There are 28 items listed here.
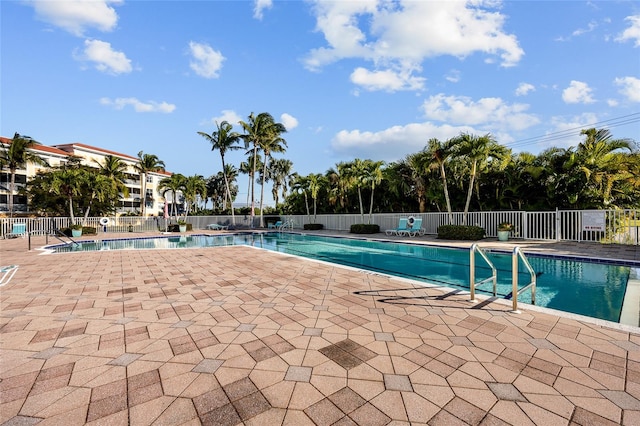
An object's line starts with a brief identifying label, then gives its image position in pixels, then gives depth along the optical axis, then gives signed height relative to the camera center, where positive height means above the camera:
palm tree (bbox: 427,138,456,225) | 12.74 +2.61
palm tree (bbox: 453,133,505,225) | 11.77 +2.57
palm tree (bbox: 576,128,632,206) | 10.77 +1.61
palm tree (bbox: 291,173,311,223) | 24.00 +2.08
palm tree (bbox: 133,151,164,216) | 36.41 +6.21
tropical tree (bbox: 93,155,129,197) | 32.12 +4.64
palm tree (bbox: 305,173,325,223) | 23.47 +2.24
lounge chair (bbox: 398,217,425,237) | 15.64 -1.08
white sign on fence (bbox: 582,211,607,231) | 10.39 -0.48
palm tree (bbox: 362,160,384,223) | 17.72 +2.30
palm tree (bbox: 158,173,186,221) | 30.70 +3.02
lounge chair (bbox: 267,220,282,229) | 25.36 -1.40
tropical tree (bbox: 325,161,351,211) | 20.23 +1.74
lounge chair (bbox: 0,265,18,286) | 5.07 -1.37
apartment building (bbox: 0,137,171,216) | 33.51 +5.01
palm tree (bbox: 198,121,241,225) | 27.05 +6.93
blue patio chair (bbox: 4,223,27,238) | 16.22 -1.10
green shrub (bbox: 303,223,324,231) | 23.12 -1.31
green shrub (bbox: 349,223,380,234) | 18.11 -1.18
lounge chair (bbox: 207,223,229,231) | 26.06 -1.55
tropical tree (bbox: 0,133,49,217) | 25.77 +5.34
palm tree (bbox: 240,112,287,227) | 25.83 +7.43
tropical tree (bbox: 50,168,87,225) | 20.22 +2.08
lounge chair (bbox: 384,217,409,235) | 16.23 -0.98
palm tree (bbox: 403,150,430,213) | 14.47 +1.75
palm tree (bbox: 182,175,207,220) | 30.95 +2.72
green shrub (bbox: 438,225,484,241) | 12.79 -1.07
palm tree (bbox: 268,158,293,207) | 42.78 +5.44
